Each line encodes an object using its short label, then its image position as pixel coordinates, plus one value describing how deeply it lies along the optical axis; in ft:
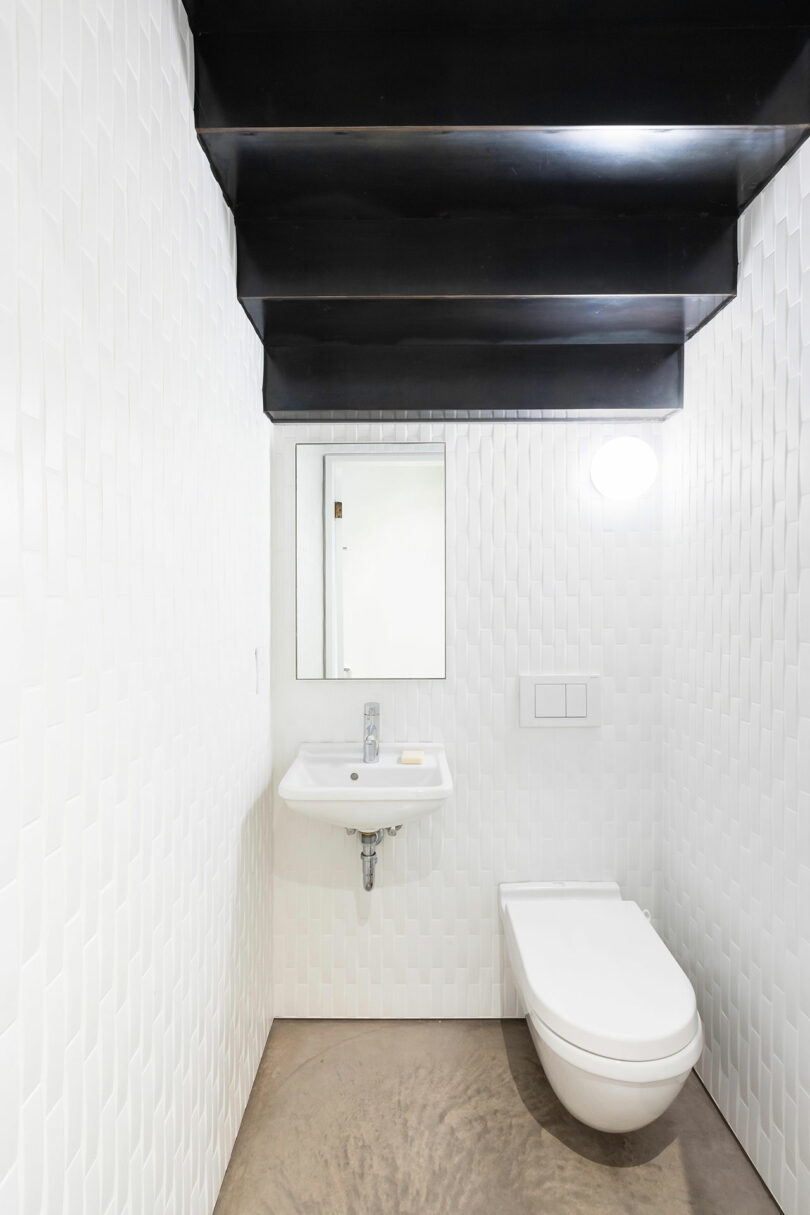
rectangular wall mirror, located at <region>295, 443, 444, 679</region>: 7.25
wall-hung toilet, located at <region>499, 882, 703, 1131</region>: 4.71
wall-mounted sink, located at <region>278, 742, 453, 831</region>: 6.00
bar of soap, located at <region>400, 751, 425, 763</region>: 6.93
